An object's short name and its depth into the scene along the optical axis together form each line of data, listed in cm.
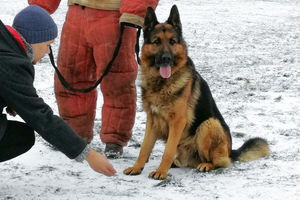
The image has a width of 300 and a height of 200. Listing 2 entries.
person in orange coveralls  799
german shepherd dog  732
